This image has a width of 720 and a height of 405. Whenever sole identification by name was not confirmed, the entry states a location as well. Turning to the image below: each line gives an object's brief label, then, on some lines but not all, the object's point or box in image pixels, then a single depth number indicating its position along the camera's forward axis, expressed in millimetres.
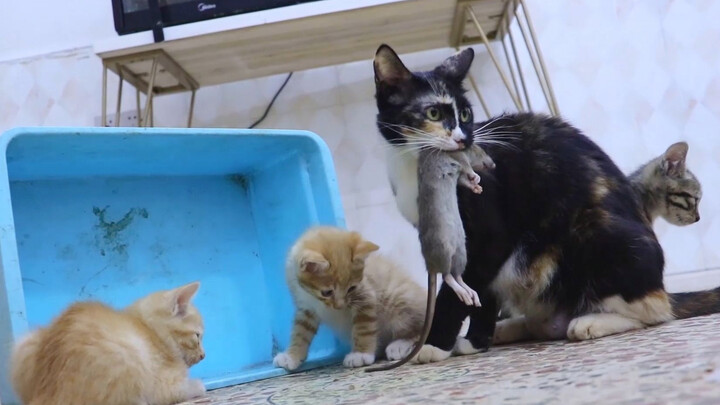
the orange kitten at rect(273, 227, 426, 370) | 1517
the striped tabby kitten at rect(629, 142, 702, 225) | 1900
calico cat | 1425
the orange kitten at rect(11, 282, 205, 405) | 1155
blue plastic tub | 1678
